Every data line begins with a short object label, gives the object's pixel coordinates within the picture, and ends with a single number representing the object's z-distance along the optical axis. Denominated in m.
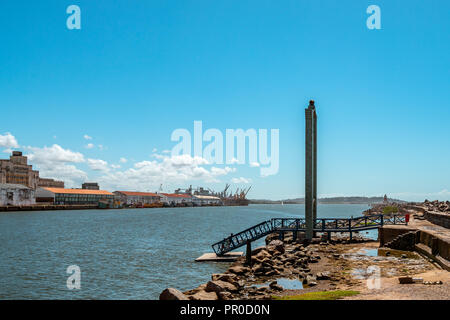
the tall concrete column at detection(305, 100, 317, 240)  31.12
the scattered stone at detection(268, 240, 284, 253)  30.08
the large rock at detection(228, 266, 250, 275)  24.22
